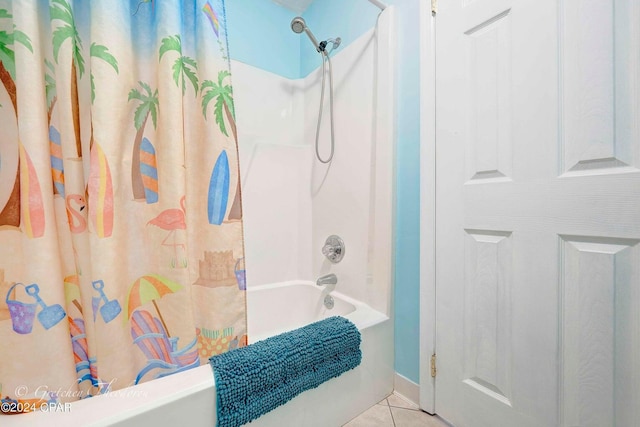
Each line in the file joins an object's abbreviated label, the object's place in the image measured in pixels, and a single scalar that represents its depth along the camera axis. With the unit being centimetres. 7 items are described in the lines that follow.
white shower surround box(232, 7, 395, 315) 121
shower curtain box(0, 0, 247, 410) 61
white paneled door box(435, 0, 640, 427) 67
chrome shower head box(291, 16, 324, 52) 132
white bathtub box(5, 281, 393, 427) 58
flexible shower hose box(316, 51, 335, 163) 152
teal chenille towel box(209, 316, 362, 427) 71
